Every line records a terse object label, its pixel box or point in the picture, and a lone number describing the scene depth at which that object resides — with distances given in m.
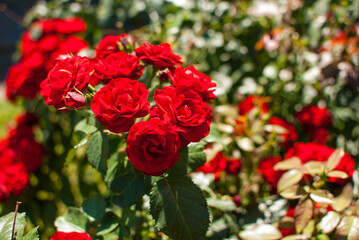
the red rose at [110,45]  1.01
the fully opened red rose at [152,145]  0.88
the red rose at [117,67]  0.94
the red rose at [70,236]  0.92
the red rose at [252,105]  1.29
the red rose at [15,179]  1.24
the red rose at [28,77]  1.37
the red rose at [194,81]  0.93
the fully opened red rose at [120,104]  0.90
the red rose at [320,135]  1.29
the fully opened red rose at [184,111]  0.90
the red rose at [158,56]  0.97
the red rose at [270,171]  1.15
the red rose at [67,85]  0.92
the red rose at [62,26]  1.45
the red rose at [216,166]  1.18
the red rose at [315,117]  1.29
